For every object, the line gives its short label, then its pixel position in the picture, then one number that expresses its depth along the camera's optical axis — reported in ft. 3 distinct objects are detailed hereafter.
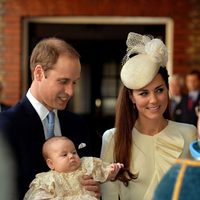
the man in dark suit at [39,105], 18.08
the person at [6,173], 17.07
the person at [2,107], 40.05
